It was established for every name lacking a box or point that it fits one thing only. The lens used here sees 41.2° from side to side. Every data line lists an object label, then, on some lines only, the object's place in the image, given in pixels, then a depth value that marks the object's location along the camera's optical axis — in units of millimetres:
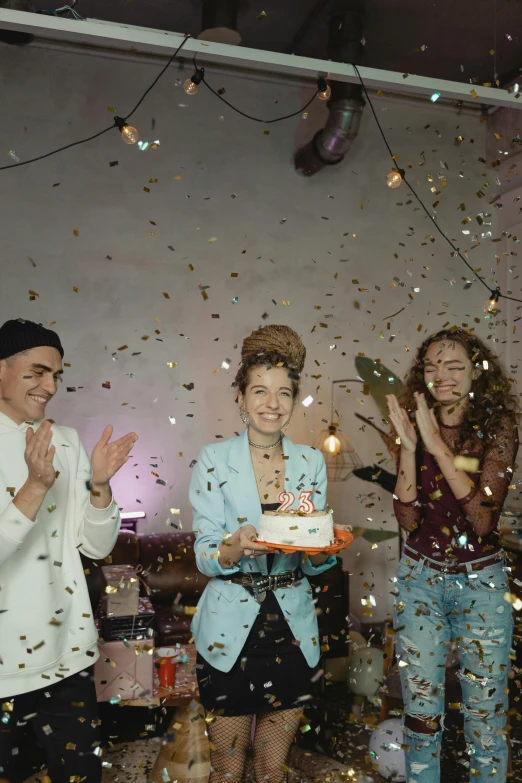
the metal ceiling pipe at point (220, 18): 4559
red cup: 3525
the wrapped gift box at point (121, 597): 3592
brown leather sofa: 4910
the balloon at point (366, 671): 4438
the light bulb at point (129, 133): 3319
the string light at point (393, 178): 3854
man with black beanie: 1975
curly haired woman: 2484
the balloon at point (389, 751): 3305
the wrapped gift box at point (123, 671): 3380
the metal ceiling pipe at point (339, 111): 4809
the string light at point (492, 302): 5895
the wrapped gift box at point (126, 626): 3553
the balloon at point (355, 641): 4775
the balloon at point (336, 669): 4758
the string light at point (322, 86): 3533
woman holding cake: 2246
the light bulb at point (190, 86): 3393
